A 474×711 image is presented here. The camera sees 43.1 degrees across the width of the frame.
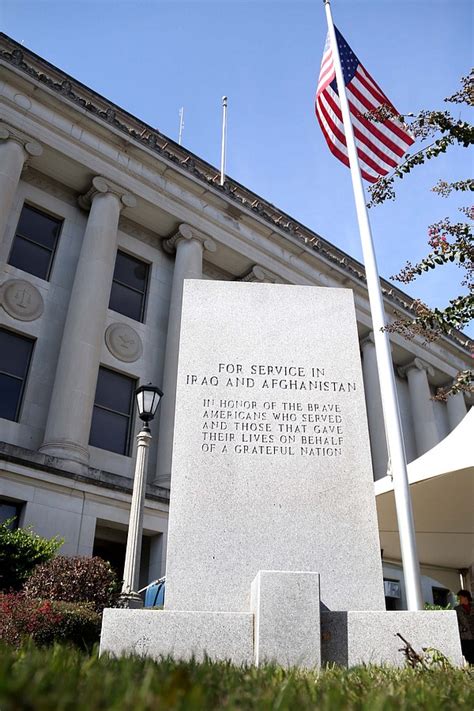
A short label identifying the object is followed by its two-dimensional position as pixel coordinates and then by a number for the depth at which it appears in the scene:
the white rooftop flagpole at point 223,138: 29.73
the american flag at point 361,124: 13.80
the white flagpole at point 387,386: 7.88
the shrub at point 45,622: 8.01
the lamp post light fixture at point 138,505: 9.88
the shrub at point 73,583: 10.88
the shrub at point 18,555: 12.79
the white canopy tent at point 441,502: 10.57
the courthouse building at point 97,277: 18.41
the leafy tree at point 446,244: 8.68
